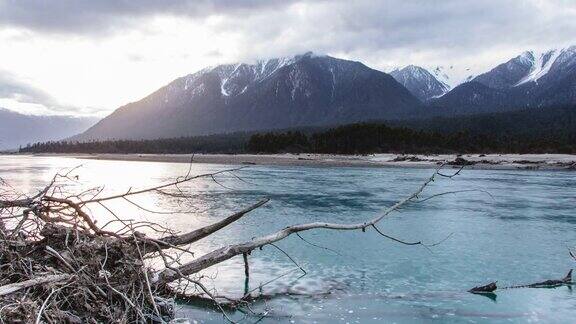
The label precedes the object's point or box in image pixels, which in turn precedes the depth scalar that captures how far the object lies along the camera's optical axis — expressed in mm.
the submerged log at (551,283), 10766
